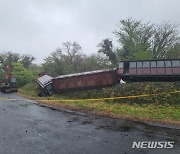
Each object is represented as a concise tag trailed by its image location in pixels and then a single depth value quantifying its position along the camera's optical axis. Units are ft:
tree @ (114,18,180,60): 89.59
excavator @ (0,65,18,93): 70.66
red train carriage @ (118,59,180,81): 46.88
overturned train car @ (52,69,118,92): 51.39
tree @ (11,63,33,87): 94.04
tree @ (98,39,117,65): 103.13
